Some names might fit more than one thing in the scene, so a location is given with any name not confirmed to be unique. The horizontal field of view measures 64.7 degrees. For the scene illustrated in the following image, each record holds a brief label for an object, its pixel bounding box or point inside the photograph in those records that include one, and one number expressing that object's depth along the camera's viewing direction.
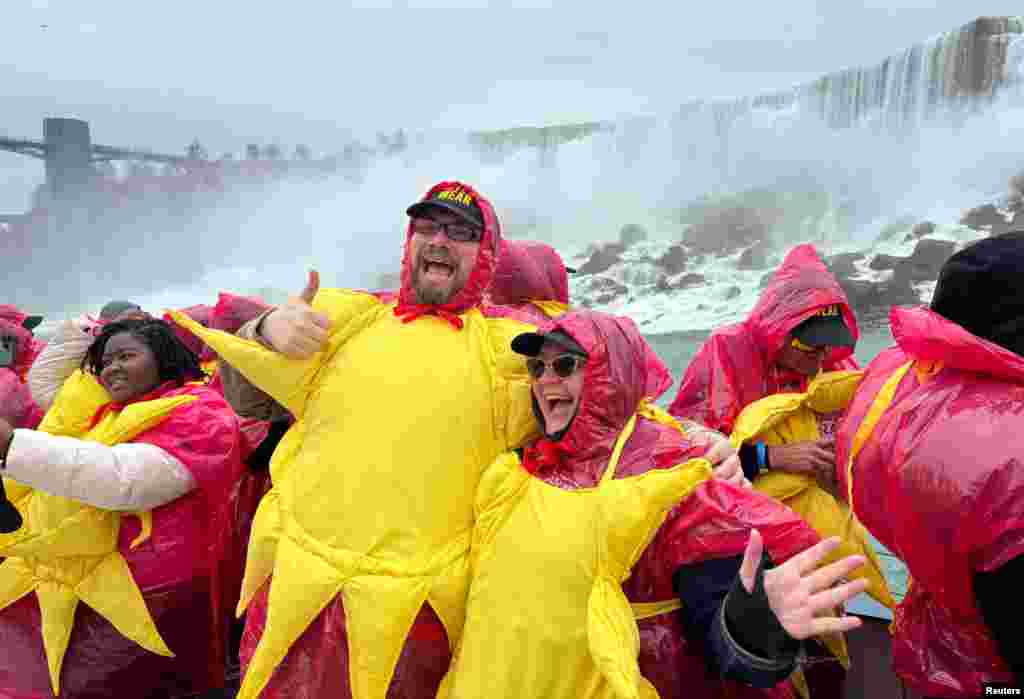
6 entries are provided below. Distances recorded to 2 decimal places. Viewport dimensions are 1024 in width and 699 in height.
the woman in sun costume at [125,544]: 2.14
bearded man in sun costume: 1.62
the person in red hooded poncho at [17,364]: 2.98
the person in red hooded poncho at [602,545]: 1.30
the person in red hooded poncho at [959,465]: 1.11
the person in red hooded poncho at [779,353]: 2.35
